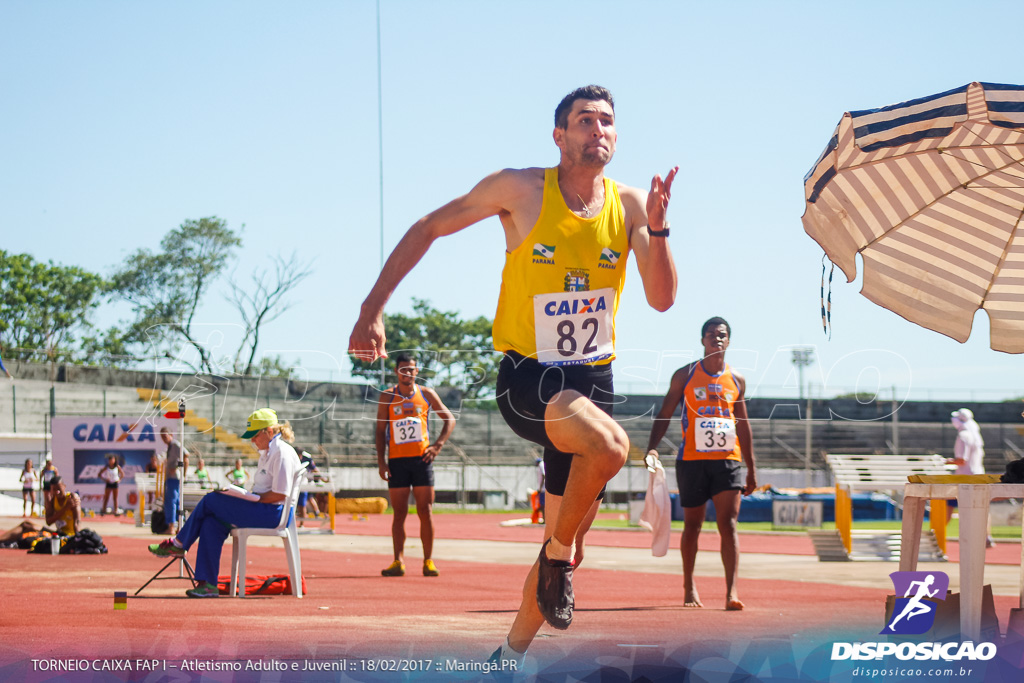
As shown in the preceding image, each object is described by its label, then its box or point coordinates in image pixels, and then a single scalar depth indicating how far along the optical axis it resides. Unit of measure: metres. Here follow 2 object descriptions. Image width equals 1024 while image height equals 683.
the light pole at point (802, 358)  60.78
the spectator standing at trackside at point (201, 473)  23.00
